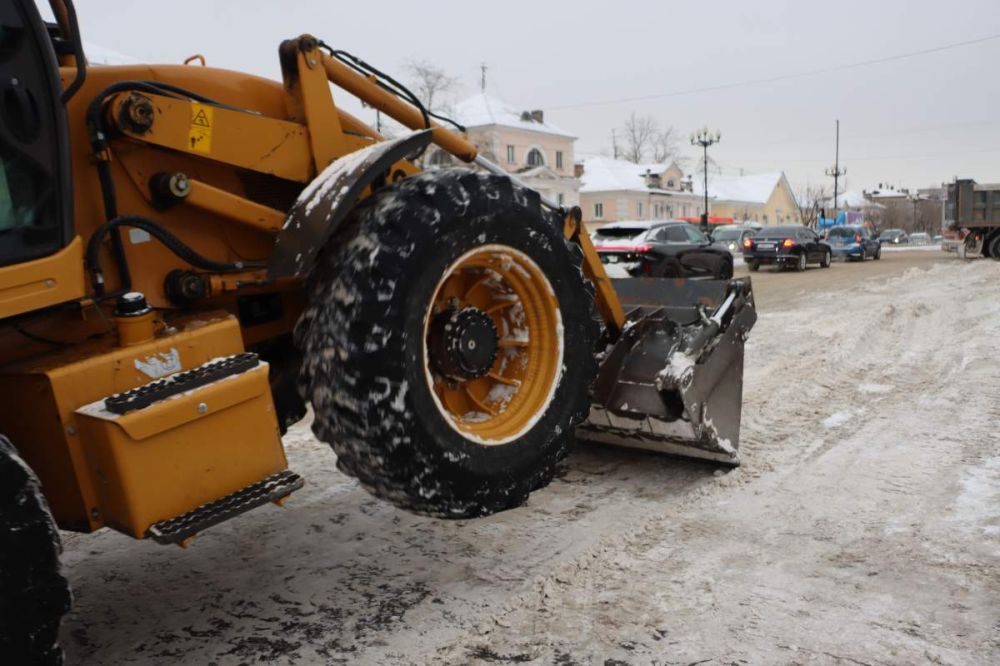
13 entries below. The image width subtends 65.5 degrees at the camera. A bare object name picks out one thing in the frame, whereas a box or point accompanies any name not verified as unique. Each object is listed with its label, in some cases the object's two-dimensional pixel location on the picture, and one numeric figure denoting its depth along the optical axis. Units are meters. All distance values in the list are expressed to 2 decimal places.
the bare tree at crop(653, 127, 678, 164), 78.81
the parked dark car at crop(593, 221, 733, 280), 16.98
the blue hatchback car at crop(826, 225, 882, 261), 26.89
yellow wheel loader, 2.16
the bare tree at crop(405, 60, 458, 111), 40.50
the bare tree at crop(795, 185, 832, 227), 74.38
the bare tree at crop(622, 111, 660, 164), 78.62
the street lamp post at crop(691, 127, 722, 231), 33.31
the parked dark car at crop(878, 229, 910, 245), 54.09
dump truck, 23.67
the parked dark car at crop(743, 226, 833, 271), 21.47
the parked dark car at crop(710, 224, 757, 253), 32.51
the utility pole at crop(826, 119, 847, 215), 56.16
